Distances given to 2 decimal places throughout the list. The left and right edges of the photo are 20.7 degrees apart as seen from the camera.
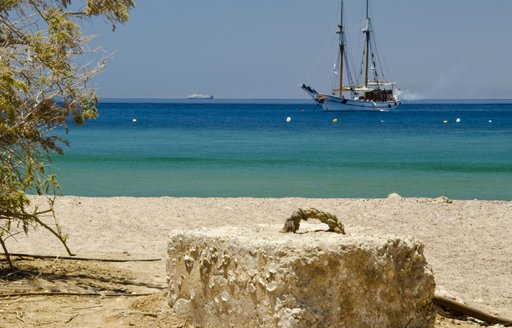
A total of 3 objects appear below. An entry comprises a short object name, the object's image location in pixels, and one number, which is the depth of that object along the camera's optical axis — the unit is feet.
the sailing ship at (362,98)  577.83
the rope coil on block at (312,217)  26.00
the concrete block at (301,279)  23.80
